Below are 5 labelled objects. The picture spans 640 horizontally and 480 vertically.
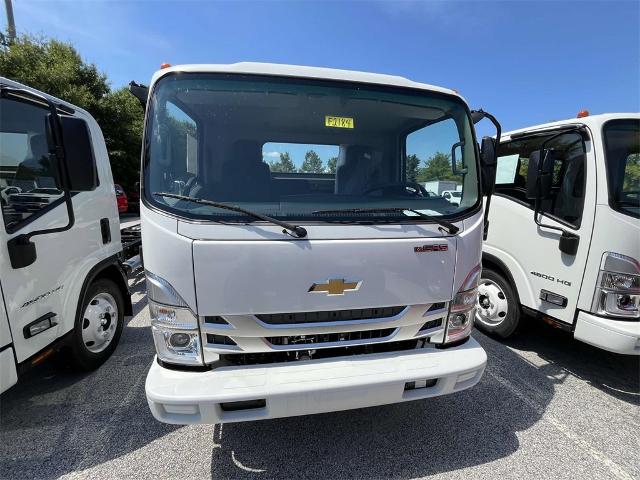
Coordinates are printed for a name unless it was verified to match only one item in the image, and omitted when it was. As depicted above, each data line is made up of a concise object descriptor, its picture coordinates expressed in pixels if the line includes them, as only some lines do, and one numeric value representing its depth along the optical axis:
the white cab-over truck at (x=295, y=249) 1.91
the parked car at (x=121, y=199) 10.69
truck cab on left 2.22
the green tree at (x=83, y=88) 14.96
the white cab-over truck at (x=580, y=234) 2.87
